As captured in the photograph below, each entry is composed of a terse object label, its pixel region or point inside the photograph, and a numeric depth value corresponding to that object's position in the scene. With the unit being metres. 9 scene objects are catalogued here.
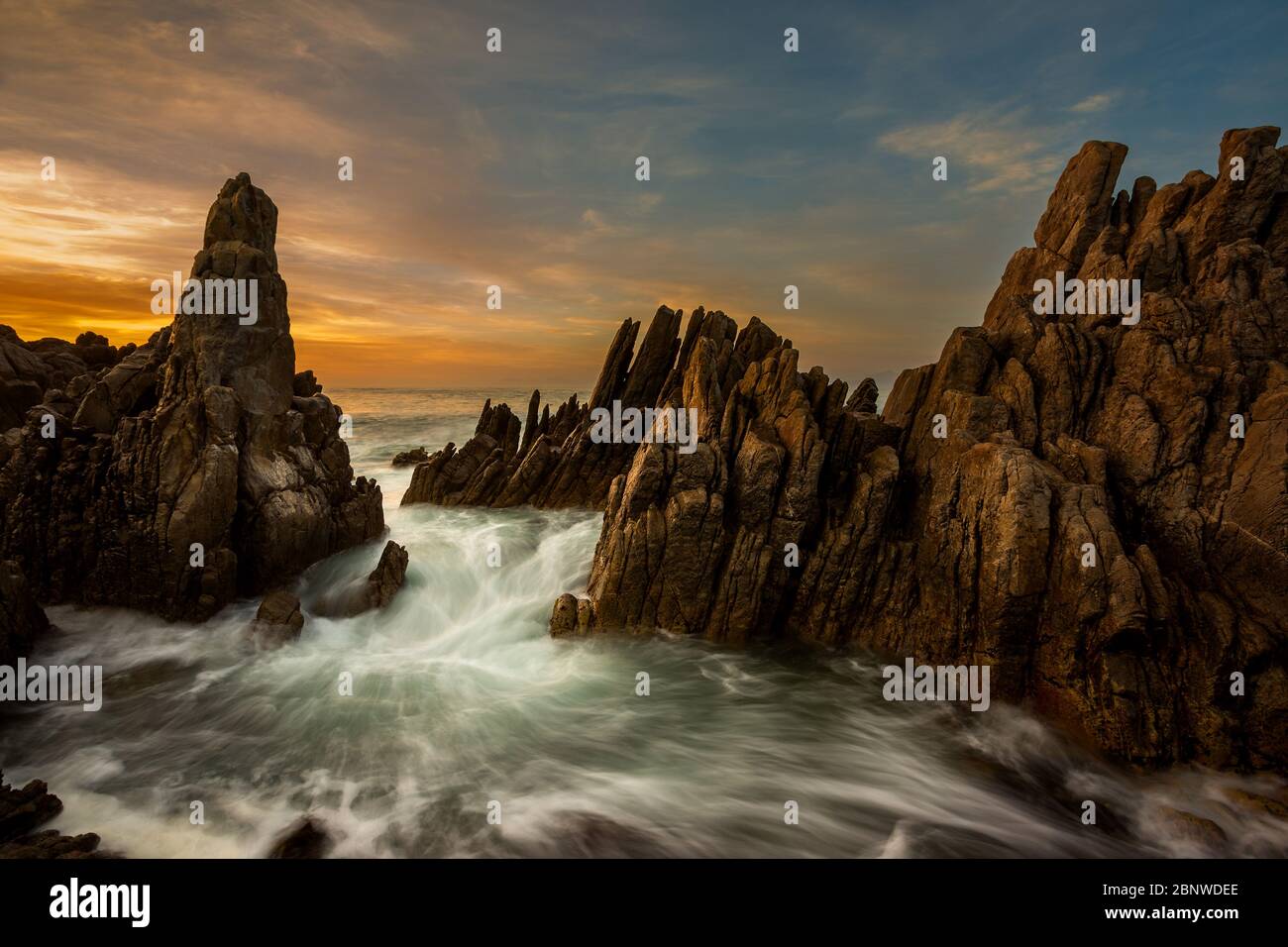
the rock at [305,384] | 27.09
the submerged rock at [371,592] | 18.03
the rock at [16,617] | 13.22
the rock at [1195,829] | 9.58
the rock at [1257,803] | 10.02
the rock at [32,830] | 8.03
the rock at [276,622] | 15.88
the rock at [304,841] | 9.20
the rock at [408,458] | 45.19
